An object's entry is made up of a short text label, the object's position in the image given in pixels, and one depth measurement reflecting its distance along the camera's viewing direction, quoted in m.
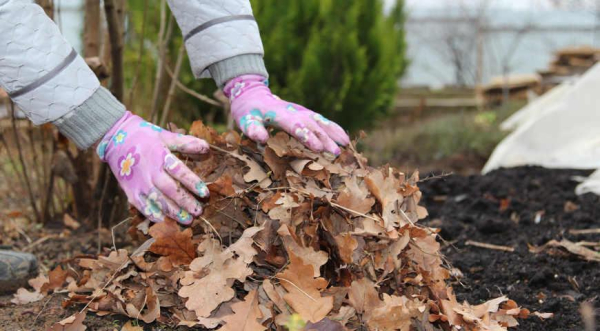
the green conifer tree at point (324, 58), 5.01
